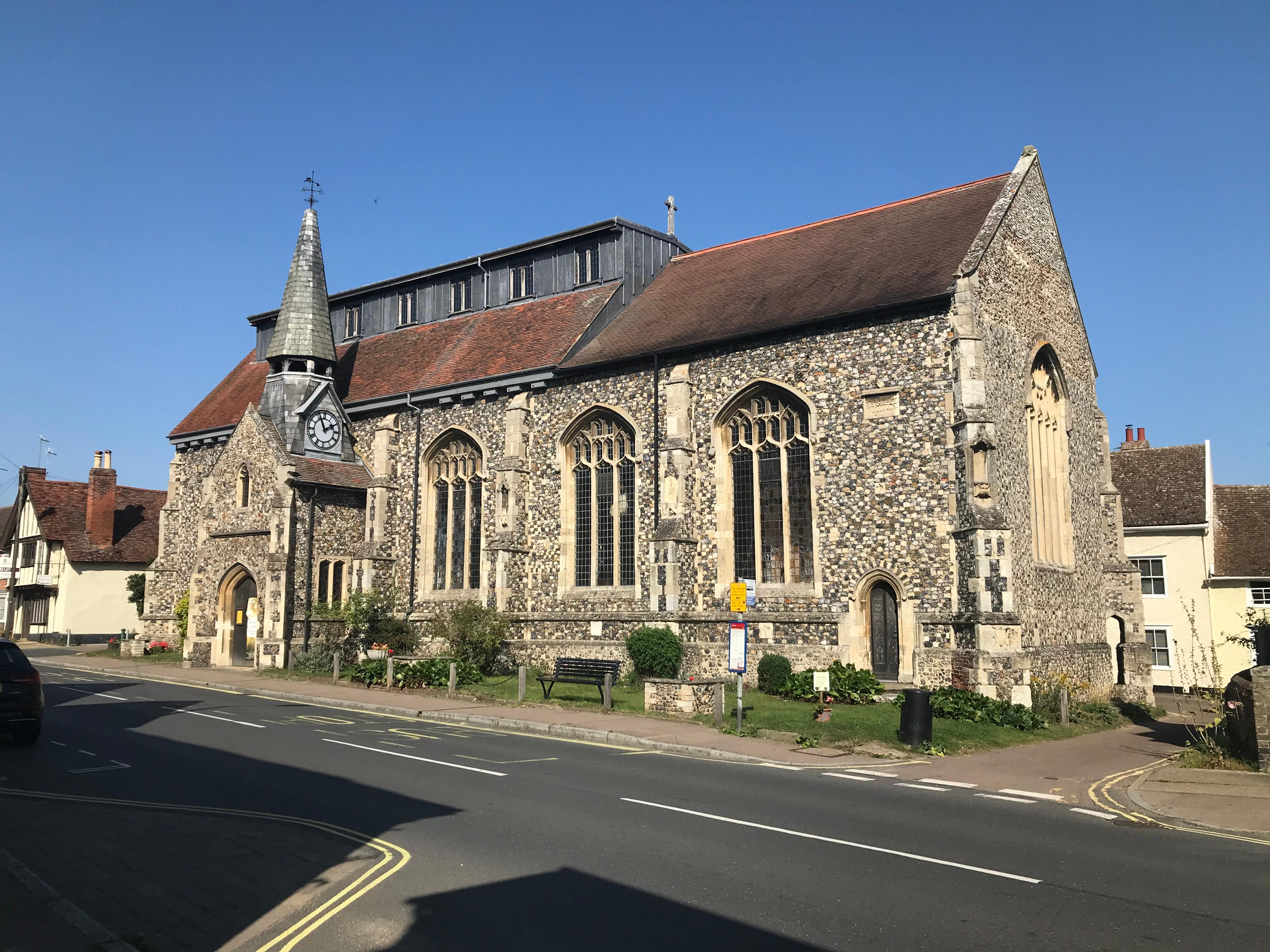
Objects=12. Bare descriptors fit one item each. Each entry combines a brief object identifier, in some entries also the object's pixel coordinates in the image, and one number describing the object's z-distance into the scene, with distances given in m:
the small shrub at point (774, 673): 20.84
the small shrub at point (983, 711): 17.77
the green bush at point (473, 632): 24.58
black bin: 15.15
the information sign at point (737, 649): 16.41
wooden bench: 19.89
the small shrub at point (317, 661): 26.94
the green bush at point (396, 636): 27.88
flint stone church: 20.28
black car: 13.47
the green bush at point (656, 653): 22.25
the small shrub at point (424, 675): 22.70
